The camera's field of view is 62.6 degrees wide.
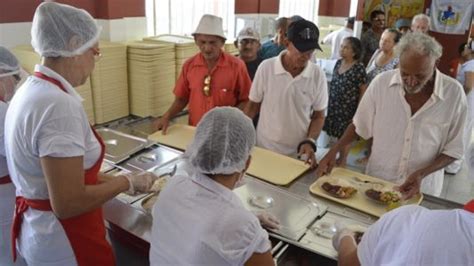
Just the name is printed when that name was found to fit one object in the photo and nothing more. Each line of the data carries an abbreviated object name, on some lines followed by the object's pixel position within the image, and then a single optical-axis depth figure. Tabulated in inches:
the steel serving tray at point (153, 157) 68.2
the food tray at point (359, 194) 55.6
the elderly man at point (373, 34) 160.4
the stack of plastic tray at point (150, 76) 113.0
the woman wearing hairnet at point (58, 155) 38.7
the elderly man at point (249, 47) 116.6
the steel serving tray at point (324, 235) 45.6
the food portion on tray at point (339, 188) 58.2
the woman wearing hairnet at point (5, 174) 61.1
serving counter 47.5
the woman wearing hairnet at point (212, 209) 35.0
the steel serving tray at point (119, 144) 70.3
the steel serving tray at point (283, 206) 50.1
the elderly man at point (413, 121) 59.3
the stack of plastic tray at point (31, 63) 95.7
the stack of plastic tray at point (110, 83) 107.3
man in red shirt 84.0
